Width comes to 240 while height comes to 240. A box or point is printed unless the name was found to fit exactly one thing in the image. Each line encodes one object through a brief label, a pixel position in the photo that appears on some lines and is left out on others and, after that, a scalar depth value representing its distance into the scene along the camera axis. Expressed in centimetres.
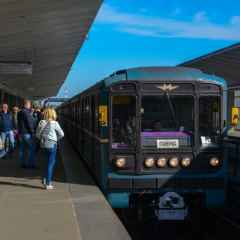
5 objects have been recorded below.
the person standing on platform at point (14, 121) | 1411
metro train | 650
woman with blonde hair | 779
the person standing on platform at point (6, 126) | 1194
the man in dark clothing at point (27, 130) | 1033
